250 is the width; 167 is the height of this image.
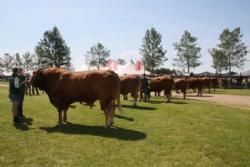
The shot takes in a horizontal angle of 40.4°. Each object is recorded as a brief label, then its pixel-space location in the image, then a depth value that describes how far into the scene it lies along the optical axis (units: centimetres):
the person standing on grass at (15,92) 1185
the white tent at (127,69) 3873
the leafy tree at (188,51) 6944
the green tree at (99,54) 9275
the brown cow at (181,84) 2603
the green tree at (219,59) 6512
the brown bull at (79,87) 1163
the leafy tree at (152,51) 6850
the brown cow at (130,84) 1908
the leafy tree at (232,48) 6334
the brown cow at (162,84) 2283
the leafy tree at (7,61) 10538
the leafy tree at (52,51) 8175
